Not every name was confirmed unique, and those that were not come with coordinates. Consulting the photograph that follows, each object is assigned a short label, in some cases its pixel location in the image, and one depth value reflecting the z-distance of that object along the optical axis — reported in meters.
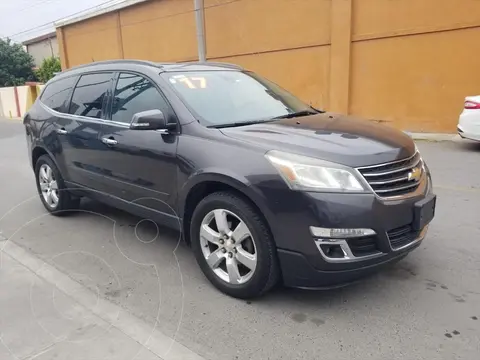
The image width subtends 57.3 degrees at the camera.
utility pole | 15.34
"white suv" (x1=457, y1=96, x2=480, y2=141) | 8.87
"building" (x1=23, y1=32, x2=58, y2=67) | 44.78
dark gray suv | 2.83
